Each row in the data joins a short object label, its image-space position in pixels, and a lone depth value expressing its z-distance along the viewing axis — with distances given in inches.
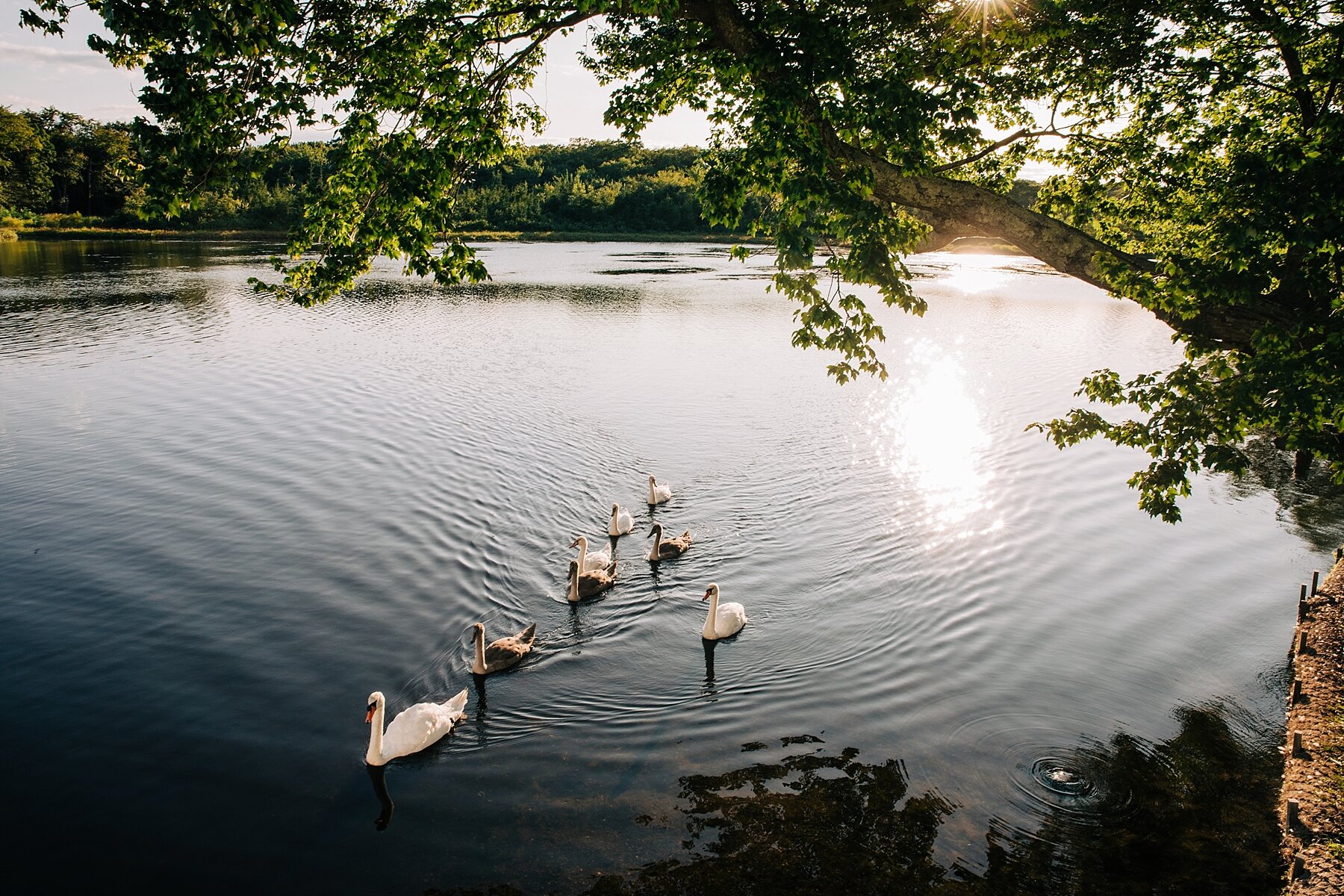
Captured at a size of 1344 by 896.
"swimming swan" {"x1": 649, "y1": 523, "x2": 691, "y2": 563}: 643.5
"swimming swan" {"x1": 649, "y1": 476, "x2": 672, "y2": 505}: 763.4
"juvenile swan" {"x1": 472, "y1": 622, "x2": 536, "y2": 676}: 478.9
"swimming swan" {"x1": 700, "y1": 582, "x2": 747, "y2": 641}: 526.0
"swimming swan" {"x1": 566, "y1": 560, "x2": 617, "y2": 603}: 574.2
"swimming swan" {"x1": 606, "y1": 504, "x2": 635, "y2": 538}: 693.9
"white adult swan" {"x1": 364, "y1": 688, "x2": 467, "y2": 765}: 399.5
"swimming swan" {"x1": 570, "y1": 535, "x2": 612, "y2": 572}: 603.4
